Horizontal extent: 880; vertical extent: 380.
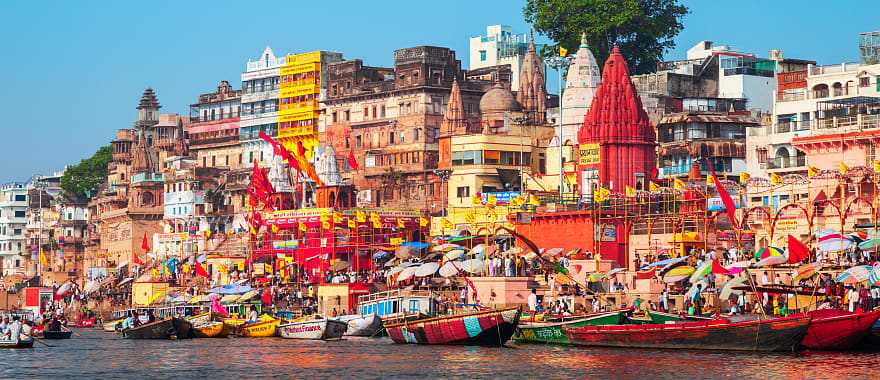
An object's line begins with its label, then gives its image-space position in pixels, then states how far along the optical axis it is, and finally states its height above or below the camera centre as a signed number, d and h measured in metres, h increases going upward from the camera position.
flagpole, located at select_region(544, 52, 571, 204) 92.64 +10.71
